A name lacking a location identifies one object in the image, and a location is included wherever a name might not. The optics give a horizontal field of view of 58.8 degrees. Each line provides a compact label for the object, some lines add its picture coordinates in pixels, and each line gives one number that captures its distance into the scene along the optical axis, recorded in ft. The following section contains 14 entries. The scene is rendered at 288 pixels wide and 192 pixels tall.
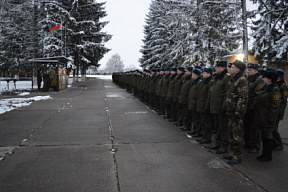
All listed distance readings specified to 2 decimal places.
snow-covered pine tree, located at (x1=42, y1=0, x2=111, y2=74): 107.45
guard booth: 70.97
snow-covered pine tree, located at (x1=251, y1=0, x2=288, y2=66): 50.03
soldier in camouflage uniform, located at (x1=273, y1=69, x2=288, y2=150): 17.65
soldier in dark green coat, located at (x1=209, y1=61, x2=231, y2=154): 16.96
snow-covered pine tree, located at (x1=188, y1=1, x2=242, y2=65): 69.85
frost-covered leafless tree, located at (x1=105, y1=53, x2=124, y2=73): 505.17
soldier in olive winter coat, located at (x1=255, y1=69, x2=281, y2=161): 15.30
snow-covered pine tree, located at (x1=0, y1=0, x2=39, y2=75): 101.65
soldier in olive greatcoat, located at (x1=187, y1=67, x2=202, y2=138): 21.50
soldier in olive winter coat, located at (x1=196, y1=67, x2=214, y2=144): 19.89
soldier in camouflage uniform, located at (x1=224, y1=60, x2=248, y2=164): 15.02
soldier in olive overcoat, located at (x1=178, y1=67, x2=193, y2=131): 24.23
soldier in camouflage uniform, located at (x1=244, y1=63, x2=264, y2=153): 18.28
